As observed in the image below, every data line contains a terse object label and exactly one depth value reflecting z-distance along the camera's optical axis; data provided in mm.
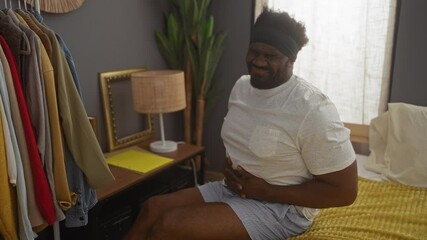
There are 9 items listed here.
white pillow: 1725
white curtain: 2020
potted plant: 2305
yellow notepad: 1832
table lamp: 1905
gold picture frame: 2045
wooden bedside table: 1605
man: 1183
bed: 1294
